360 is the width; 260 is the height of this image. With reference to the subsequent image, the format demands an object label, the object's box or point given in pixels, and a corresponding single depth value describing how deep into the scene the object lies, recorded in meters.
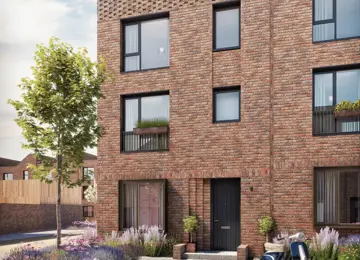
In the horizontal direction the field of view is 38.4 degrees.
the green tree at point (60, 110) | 14.98
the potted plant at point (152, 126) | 19.02
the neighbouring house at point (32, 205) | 33.25
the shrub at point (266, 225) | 16.72
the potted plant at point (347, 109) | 16.06
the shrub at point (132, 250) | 16.22
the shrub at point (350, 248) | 14.25
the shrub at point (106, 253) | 13.30
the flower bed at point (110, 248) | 13.37
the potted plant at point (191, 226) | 17.87
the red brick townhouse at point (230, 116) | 16.58
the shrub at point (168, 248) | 18.08
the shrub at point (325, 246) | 15.20
